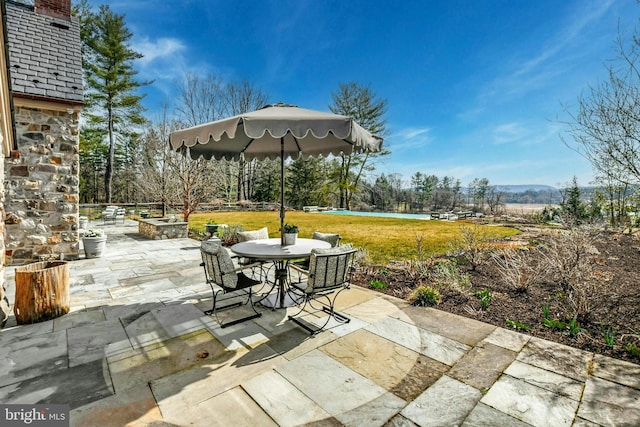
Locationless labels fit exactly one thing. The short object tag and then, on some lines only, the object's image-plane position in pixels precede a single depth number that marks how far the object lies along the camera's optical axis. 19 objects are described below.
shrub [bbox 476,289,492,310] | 3.74
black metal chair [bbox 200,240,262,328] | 3.25
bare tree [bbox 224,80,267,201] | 24.66
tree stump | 3.26
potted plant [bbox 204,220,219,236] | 8.57
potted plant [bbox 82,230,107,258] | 6.55
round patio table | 3.35
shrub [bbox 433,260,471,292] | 4.29
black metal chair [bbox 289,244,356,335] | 3.06
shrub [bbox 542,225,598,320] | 3.25
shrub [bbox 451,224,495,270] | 5.80
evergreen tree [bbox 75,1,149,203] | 19.48
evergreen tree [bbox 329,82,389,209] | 24.34
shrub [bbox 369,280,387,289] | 4.56
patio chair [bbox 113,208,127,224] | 14.90
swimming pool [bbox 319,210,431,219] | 22.25
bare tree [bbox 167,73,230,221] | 11.36
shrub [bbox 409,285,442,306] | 3.88
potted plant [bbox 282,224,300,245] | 3.93
